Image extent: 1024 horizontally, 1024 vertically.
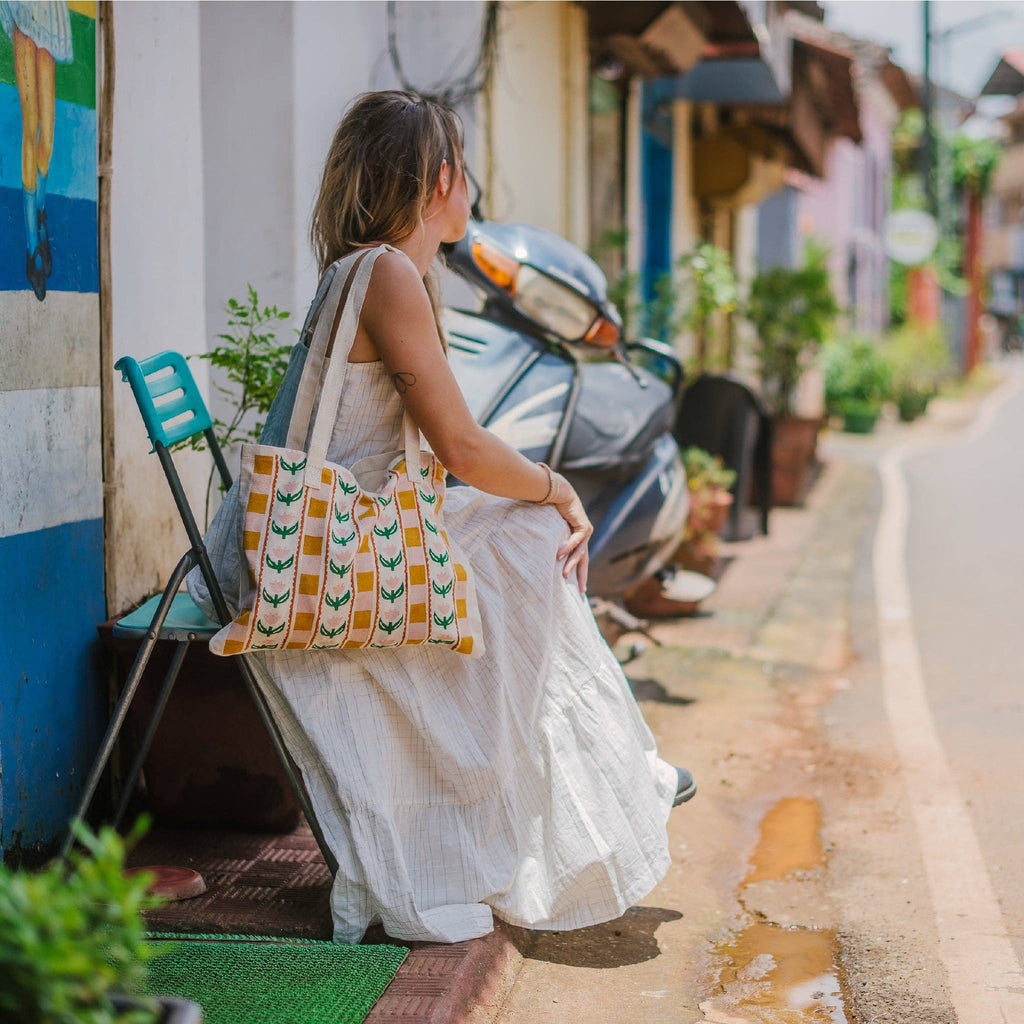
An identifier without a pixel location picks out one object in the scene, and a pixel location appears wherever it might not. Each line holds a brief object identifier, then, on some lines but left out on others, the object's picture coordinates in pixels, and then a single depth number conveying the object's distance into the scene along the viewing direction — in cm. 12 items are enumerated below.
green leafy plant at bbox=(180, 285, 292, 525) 358
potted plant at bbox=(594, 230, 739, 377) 790
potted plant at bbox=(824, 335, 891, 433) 1842
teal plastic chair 284
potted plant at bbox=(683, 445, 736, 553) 745
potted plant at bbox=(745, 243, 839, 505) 1121
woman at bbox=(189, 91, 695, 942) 281
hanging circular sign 2394
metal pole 2316
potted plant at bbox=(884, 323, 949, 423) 2038
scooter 423
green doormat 256
